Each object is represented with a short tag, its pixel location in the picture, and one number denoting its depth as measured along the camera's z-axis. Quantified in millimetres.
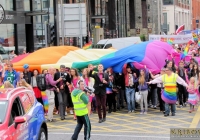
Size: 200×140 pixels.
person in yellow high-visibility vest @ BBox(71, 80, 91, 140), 11109
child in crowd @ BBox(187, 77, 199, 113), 16031
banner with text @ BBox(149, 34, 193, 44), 30722
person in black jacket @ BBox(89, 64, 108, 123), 14625
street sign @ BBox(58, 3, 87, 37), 22125
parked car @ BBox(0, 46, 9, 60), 25884
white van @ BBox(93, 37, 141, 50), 29591
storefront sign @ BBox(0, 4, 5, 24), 13674
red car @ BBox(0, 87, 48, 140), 8531
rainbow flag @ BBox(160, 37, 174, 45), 30141
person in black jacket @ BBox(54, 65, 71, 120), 15406
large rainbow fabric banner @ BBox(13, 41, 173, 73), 16641
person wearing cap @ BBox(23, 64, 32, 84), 15914
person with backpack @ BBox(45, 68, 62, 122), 15220
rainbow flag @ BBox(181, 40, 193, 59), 20531
